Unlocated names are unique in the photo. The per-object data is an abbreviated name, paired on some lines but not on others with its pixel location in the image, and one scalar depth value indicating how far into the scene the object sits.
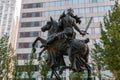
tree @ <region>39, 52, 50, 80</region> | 21.46
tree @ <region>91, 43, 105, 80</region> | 15.24
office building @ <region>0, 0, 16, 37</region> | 104.19
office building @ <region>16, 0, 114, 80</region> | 40.12
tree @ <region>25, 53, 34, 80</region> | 22.19
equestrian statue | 6.93
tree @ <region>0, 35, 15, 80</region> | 20.82
